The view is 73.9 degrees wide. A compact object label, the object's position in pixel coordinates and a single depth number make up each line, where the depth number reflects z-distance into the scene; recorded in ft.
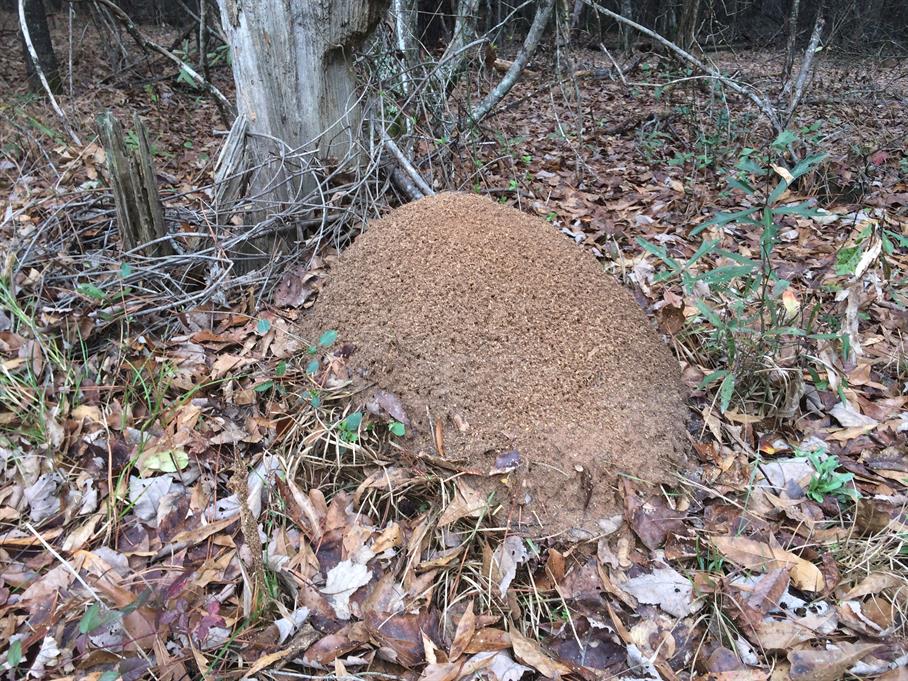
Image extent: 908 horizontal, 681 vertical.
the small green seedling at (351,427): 5.94
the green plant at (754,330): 6.09
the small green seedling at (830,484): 5.72
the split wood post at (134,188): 7.49
